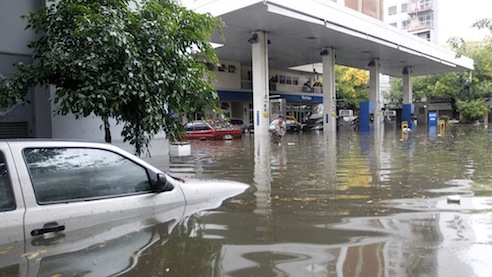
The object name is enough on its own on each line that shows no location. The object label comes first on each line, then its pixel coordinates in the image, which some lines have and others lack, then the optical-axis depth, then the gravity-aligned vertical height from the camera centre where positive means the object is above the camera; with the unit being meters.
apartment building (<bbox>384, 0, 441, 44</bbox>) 61.41 +17.05
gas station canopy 21.38 +5.93
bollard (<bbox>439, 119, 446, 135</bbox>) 30.44 -0.32
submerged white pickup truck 2.95 -0.66
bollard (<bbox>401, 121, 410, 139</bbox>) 24.45 -0.54
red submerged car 24.39 -0.26
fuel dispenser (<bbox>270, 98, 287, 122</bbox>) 30.62 +1.33
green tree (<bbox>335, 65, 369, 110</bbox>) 44.12 +4.39
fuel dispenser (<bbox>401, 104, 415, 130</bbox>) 40.67 +0.99
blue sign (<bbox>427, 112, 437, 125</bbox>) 38.12 +0.26
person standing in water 17.78 -0.21
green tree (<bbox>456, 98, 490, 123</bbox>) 44.00 +1.34
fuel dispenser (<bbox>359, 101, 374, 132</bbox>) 33.75 +0.57
